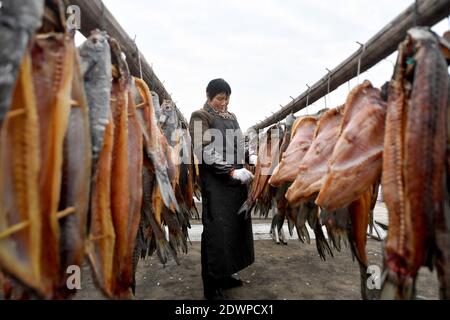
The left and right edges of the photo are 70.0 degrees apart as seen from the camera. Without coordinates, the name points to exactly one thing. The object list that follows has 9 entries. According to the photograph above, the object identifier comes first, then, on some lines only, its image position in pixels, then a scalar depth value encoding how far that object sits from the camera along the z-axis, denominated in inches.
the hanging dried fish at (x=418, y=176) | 57.8
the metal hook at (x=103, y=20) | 91.0
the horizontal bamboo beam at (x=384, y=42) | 77.5
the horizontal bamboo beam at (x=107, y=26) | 85.0
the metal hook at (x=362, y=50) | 108.8
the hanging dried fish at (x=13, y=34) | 41.3
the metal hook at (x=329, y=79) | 148.7
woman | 148.4
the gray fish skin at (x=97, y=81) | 59.4
